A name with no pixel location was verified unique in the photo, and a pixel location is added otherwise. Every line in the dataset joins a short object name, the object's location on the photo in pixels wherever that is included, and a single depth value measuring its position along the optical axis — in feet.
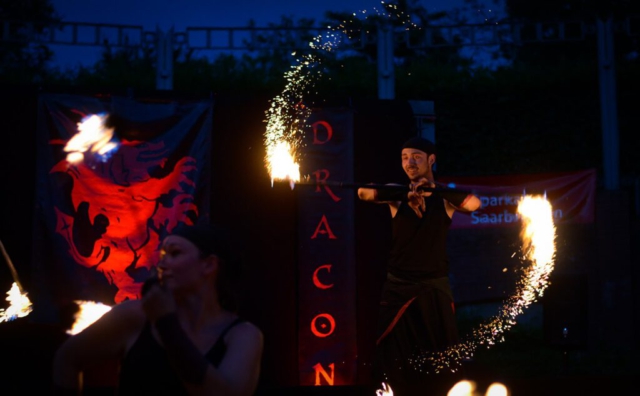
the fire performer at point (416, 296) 14.47
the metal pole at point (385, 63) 31.17
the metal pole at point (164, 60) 29.30
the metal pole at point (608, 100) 32.19
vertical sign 18.92
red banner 29.81
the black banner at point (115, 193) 17.83
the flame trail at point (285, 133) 17.79
